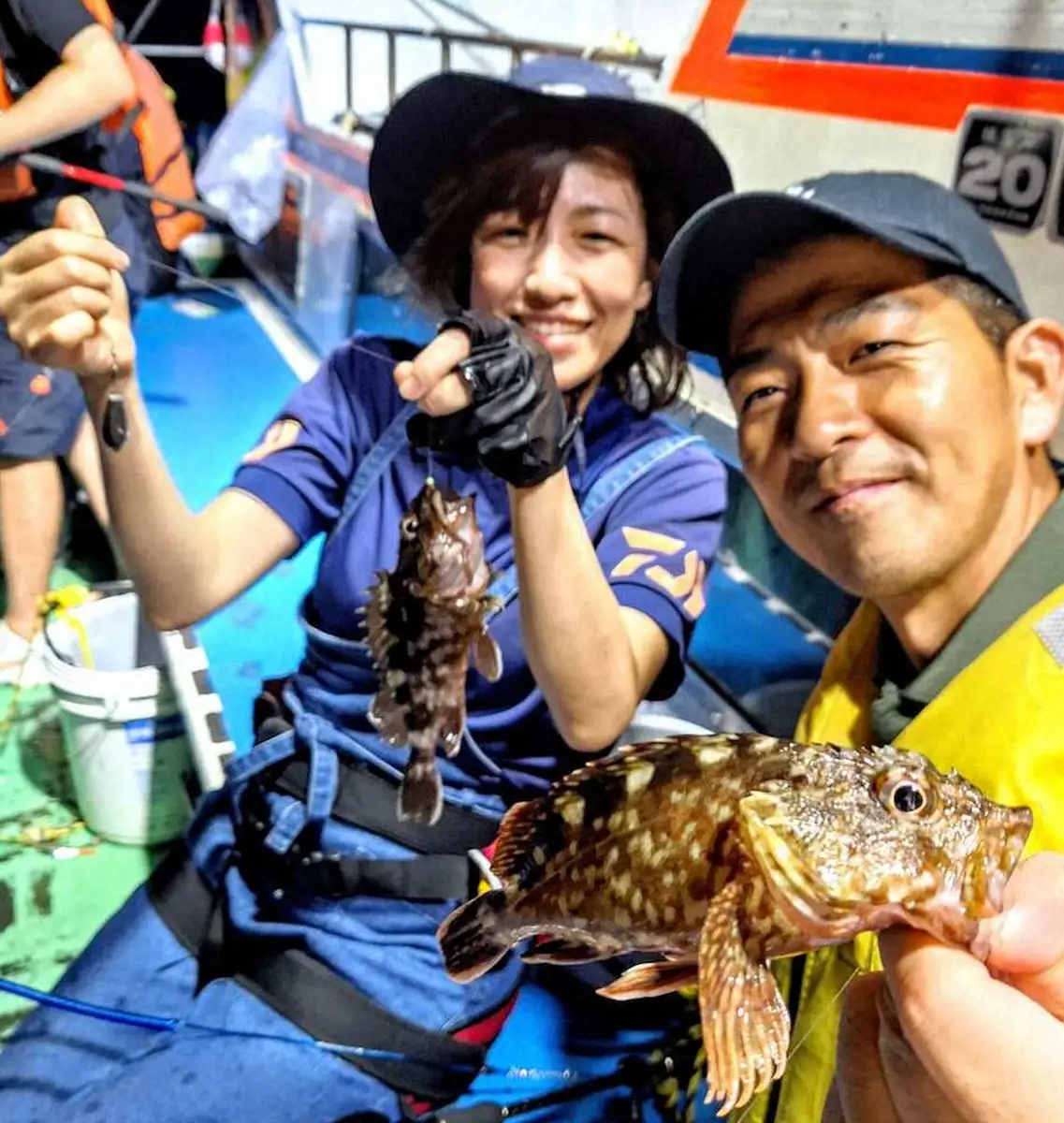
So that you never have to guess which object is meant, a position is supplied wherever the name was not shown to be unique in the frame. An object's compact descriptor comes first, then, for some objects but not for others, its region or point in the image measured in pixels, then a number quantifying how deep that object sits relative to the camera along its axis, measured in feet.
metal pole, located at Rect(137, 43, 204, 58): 25.18
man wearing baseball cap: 3.34
